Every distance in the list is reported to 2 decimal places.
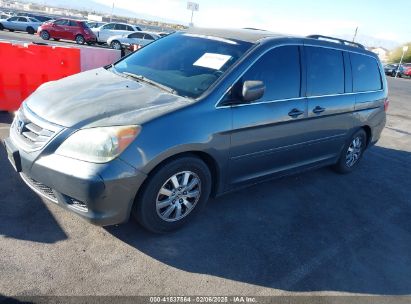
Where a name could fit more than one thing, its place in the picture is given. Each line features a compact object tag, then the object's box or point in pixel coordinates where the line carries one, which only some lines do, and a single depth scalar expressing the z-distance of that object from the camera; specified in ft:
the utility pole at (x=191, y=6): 122.93
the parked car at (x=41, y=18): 105.09
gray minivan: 9.34
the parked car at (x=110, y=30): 85.66
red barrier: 19.71
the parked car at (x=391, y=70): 122.11
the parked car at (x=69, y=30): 82.69
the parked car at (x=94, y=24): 104.58
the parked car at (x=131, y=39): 77.48
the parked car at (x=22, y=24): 94.53
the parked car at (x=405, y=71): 120.44
